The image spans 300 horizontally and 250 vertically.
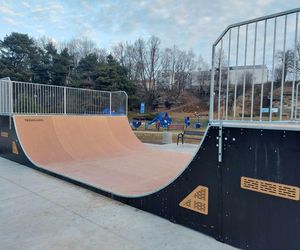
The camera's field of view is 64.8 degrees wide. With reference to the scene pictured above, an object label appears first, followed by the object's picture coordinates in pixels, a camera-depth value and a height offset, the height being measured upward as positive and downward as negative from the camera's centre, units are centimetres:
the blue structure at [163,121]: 2048 -56
